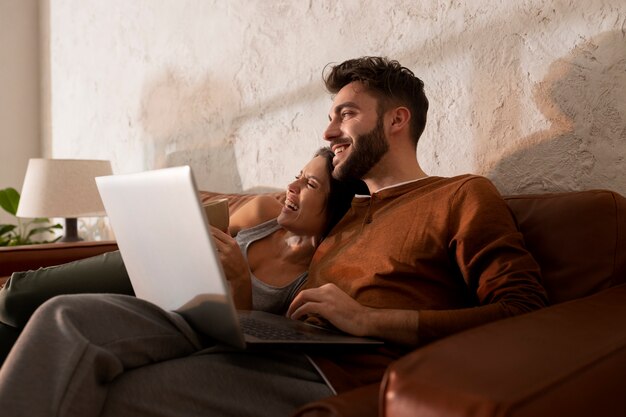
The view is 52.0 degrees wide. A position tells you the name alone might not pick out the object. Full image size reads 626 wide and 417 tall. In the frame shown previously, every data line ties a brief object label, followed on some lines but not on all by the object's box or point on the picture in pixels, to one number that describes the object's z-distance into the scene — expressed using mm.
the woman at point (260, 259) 1344
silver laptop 906
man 872
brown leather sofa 563
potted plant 3311
